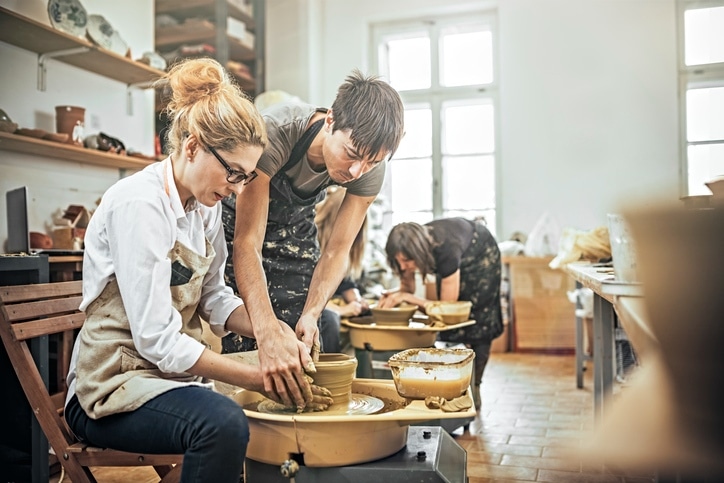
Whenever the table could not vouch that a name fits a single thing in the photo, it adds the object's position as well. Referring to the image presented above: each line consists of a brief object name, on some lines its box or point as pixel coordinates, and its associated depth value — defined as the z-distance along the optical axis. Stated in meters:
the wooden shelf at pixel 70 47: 3.08
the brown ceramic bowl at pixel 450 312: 2.84
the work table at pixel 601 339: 2.27
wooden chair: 1.35
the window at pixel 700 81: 5.24
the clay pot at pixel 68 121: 3.39
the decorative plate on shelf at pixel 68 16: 3.34
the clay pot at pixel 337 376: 1.44
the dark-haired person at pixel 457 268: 3.13
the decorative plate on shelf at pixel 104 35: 3.58
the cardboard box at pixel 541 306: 4.99
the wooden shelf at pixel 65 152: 3.09
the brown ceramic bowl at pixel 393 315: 2.78
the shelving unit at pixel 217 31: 5.09
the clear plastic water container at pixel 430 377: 1.36
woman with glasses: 1.19
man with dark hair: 1.49
